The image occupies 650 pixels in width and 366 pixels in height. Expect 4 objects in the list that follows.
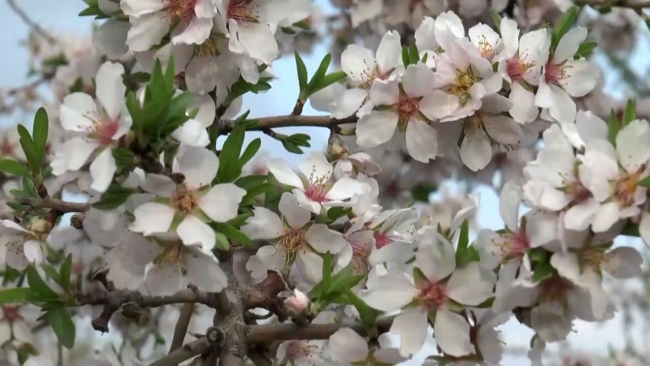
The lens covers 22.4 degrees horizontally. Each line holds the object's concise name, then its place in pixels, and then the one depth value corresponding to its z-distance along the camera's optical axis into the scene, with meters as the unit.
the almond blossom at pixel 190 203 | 0.48
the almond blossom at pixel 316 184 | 0.54
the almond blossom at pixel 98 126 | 0.48
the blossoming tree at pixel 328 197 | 0.49
